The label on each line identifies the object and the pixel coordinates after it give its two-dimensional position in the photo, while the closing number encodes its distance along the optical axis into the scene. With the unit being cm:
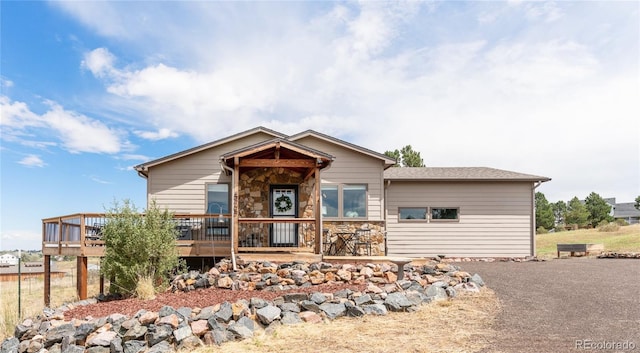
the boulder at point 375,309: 678
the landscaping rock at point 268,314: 637
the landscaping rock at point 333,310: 667
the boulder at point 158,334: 605
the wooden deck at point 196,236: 1092
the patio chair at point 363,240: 1322
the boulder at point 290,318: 645
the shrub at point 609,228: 2831
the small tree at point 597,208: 4303
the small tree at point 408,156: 2653
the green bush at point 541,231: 3659
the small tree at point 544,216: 4078
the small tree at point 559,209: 5141
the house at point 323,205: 1120
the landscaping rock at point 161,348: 581
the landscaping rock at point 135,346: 597
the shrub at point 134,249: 923
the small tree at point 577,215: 4103
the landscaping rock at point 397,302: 694
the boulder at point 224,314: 631
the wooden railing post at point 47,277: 1246
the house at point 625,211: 5928
